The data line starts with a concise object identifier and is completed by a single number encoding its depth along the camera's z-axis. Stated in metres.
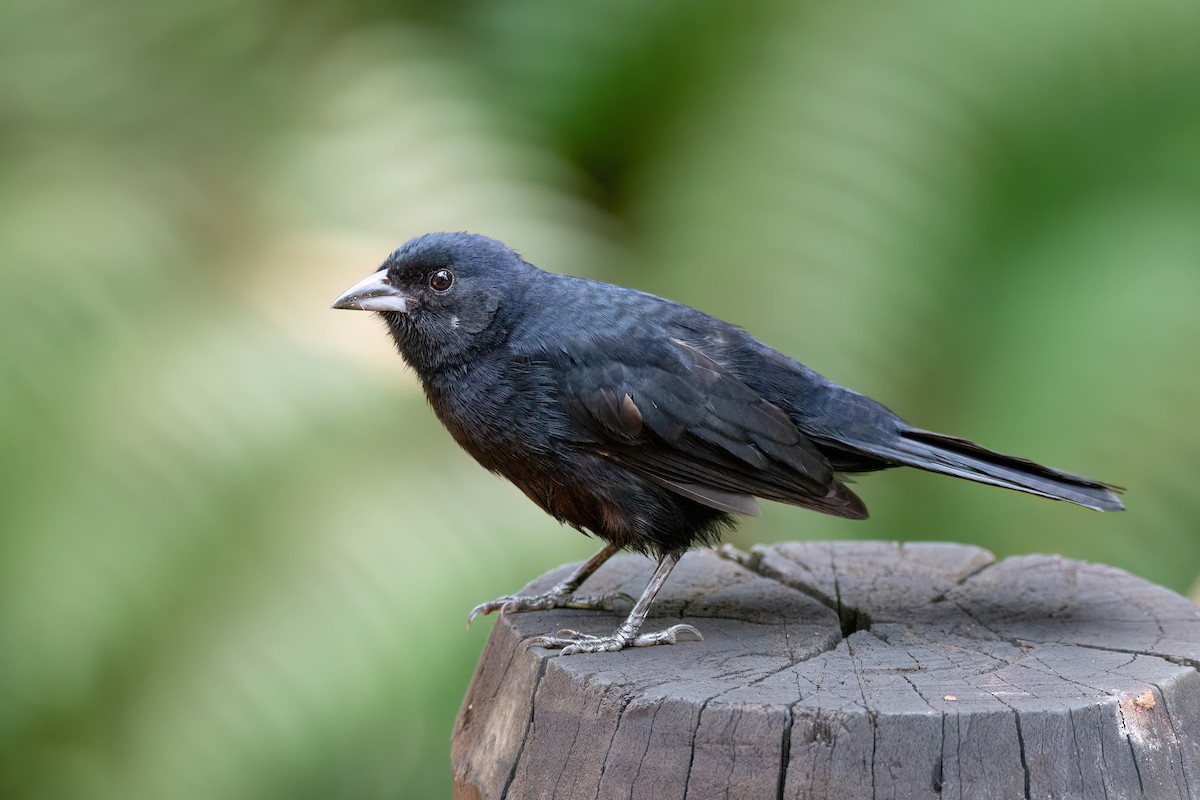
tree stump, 4.48
